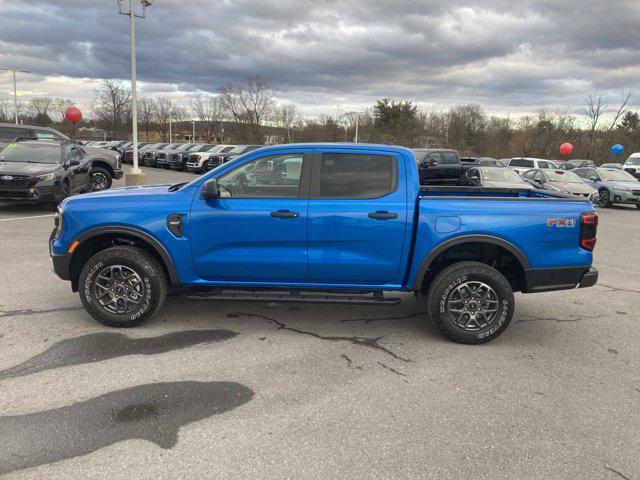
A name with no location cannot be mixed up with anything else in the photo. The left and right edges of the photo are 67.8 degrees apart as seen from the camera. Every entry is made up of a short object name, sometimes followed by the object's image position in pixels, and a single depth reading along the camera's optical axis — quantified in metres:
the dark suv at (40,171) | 10.61
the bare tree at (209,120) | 70.94
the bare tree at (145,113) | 73.75
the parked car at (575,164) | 29.02
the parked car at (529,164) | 23.80
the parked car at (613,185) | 17.81
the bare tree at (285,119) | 63.09
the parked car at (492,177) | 14.81
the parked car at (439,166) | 17.35
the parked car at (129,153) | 35.12
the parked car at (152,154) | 31.38
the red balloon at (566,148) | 42.06
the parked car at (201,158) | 26.64
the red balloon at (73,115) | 37.25
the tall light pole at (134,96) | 17.00
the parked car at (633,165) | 25.77
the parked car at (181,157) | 29.19
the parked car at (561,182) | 16.66
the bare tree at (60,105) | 74.25
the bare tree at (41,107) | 73.24
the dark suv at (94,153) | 15.06
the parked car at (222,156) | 25.42
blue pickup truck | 4.29
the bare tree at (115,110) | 62.50
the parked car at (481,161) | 23.87
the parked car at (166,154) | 30.28
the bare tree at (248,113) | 60.19
